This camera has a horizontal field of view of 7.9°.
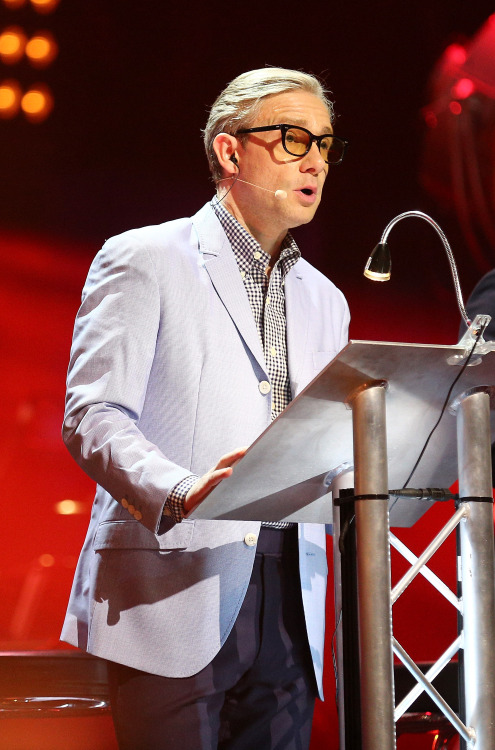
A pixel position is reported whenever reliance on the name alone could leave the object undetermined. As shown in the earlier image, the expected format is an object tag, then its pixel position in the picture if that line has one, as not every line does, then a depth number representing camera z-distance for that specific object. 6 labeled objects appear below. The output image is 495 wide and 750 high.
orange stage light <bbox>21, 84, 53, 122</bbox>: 7.02
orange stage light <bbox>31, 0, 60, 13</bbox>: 7.06
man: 5.88
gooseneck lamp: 6.01
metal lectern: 5.58
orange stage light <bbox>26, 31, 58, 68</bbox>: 7.04
